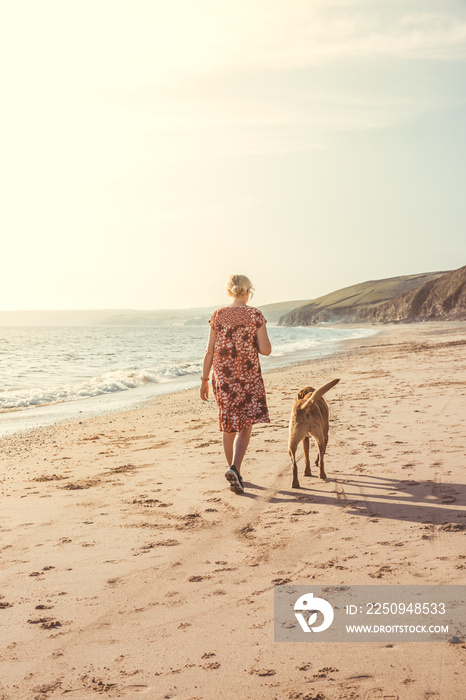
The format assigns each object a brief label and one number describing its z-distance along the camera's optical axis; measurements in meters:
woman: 5.64
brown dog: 5.58
